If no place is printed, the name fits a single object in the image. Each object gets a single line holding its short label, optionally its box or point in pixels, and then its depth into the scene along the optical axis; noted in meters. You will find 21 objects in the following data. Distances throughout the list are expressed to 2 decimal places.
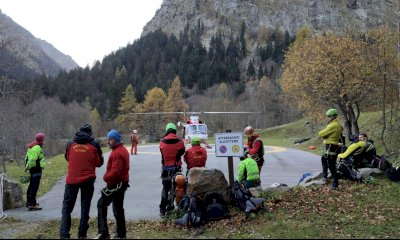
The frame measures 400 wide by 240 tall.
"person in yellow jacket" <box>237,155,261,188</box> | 10.20
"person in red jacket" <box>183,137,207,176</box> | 9.88
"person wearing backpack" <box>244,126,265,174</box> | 11.54
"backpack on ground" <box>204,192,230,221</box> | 8.65
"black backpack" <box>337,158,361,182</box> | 11.40
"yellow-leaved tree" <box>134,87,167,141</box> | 75.62
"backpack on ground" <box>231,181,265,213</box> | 8.85
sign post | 10.06
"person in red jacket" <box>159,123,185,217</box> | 9.56
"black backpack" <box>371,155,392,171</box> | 12.13
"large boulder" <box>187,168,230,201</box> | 8.99
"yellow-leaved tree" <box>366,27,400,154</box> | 20.11
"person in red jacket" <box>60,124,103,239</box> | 7.62
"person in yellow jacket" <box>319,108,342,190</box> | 10.78
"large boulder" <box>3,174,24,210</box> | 11.16
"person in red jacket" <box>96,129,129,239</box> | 7.39
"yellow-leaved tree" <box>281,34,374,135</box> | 27.06
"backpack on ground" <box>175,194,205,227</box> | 8.30
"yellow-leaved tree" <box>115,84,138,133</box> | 88.06
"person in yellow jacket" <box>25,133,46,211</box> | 10.99
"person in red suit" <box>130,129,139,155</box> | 30.38
